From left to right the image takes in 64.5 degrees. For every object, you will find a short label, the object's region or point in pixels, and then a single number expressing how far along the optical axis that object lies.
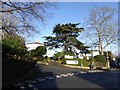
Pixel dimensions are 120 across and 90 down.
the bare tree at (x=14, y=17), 7.23
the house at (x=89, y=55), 20.42
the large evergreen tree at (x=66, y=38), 23.70
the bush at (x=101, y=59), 20.87
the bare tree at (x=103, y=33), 22.11
